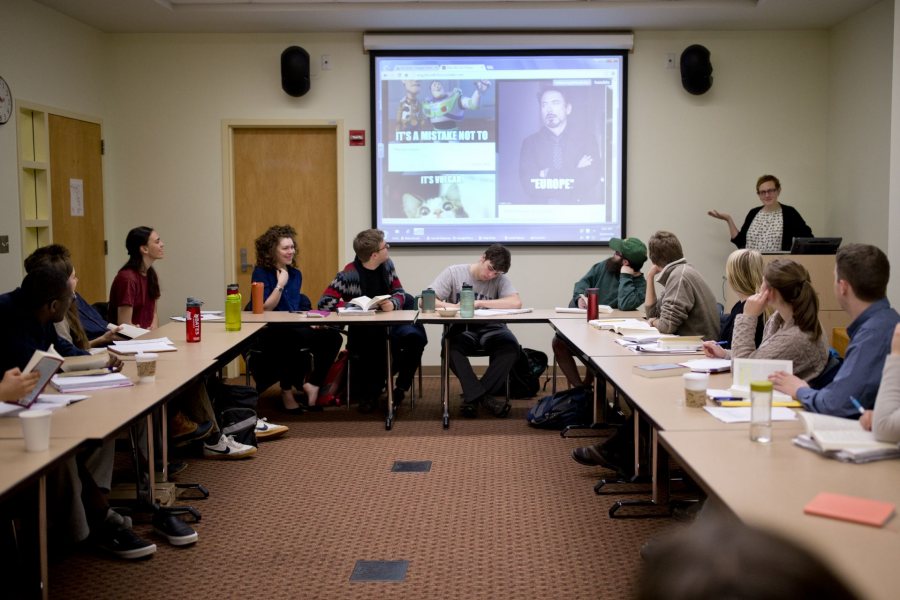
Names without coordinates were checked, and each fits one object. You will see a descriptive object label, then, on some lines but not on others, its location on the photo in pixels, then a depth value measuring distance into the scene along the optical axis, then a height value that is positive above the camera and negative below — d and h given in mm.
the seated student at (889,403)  2309 -459
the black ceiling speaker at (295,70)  7016 +1158
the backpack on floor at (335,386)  6180 -1111
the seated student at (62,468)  3150 -896
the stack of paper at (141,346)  4297 -598
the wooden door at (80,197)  6484 +172
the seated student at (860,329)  2703 -323
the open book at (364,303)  5806 -517
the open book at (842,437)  2316 -563
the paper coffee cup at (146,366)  3533 -560
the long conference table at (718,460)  1775 -612
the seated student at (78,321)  3863 -485
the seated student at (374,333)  6035 -748
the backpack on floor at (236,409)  4988 -1030
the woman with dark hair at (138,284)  5246 -363
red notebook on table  1869 -600
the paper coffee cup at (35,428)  2436 -554
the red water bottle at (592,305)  5547 -504
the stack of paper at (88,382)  3371 -600
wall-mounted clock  5719 +742
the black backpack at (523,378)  6387 -1093
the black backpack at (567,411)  5473 -1132
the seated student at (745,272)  3979 -220
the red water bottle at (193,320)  4648 -502
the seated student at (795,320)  3293 -361
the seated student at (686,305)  4730 -428
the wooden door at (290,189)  7395 +258
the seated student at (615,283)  5910 -412
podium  6223 -437
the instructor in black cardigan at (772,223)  6926 -12
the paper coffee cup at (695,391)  2953 -543
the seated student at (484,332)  5902 -738
